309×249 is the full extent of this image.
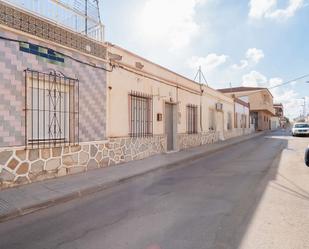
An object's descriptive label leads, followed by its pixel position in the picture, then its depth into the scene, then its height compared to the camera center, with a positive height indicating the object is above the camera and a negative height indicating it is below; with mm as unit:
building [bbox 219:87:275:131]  42794 +4481
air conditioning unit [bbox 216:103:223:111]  20888 +1773
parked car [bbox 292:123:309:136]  27594 -103
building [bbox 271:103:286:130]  61250 +2014
